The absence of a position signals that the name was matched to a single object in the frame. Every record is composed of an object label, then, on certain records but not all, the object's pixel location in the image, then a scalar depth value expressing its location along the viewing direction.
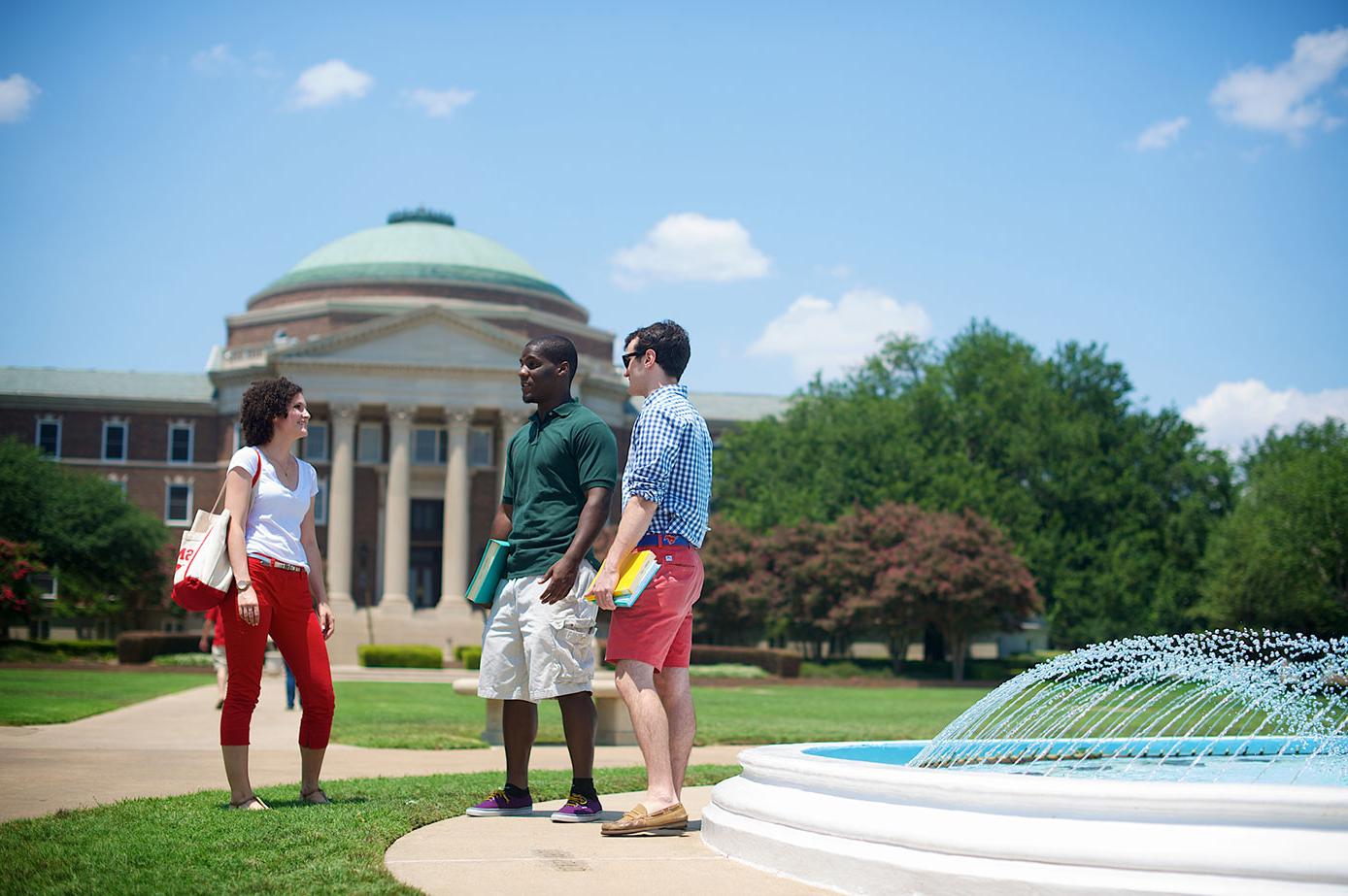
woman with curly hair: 7.91
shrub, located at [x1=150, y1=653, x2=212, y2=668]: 41.84
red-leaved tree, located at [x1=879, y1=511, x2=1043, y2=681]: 49.12
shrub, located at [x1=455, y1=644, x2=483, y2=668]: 46.75
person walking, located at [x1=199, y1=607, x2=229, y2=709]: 15.20
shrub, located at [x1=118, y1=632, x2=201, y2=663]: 42.44
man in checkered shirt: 7.12
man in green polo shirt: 7.46
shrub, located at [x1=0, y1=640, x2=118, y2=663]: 40.47
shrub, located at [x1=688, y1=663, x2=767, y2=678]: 43.75
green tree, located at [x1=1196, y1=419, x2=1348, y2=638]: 46.38
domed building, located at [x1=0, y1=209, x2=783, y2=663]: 62.94
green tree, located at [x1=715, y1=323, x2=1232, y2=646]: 57.22
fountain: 4.87
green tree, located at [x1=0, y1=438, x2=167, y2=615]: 56.44
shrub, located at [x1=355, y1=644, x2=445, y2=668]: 47.97
